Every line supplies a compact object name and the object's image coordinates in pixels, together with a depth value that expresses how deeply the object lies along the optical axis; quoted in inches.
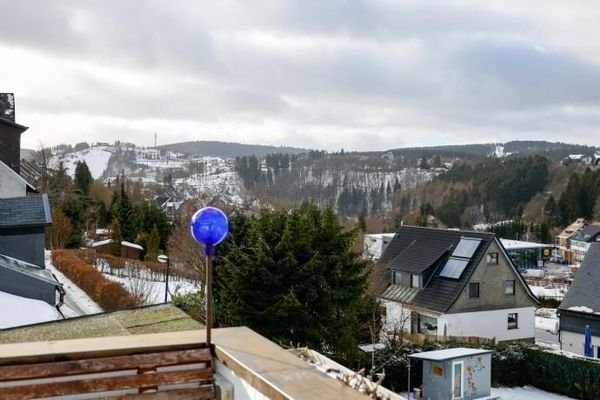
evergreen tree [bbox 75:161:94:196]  2172.7
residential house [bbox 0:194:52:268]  624.1
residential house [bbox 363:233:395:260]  2089.1
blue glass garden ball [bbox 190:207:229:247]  147.0
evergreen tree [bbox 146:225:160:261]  1339.8
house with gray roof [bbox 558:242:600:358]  851.4
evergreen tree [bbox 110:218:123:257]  1334.9
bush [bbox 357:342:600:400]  628.1
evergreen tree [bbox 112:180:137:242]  1648.6
